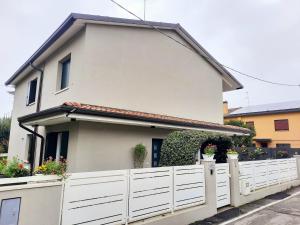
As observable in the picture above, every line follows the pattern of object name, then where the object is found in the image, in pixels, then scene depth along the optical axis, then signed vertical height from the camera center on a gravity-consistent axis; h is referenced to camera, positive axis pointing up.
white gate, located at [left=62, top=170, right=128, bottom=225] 4.79 -1.01
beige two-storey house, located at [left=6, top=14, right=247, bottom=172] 8.74 +3.00
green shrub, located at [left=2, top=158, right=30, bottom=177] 4.51 -0.38
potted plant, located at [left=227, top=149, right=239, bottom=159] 9.16 -0.04
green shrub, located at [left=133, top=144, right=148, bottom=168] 9.86 -0.10
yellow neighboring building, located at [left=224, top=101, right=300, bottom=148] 28.81 +4.12
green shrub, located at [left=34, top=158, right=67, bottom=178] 4.73 -0.37
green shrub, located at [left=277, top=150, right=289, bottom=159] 15.69 +0.00
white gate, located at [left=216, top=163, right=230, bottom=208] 8.40 -1.11
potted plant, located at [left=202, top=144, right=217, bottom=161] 8.07 -0.01
